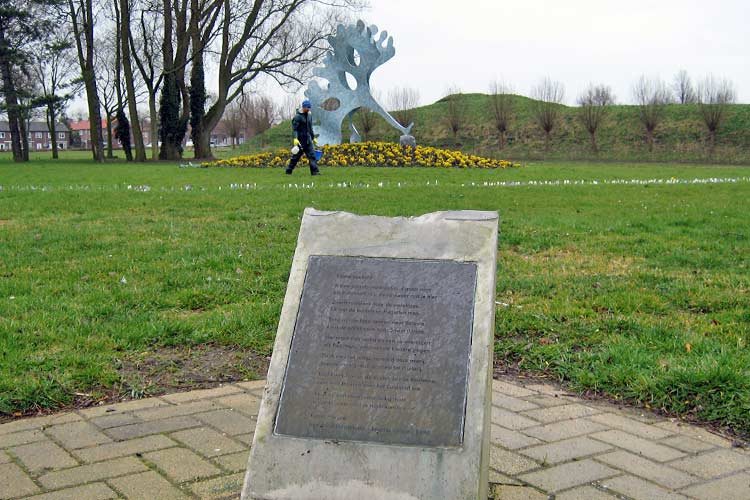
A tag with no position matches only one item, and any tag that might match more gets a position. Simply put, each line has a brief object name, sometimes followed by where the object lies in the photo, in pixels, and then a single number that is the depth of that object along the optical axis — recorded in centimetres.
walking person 1892
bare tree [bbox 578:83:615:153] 4416
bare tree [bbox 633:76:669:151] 4372
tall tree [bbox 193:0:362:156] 3500
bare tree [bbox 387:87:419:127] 4578
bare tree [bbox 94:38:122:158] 4434
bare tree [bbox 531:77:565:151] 4453
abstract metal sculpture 2908
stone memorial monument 292
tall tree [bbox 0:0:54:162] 3838
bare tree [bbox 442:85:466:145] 4838
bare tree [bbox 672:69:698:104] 5181
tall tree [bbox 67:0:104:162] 3675
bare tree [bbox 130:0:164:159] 3806
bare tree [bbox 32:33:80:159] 3956
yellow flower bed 2538
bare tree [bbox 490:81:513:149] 4600
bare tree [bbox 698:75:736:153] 4216
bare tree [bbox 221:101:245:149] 6988
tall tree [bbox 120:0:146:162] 3412
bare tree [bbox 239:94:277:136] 7038
